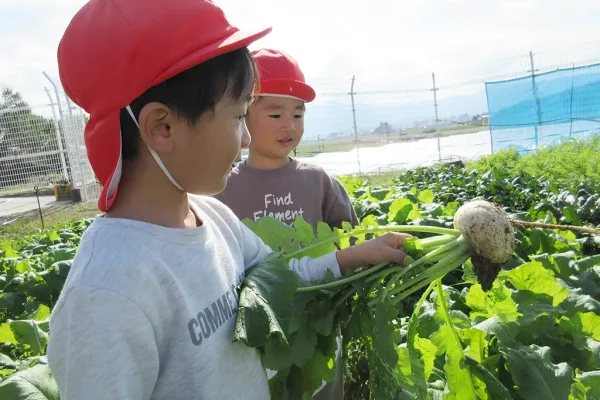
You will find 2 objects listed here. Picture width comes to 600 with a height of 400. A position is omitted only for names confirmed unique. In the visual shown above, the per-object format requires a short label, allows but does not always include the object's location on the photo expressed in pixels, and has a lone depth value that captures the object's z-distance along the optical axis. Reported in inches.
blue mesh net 457.1
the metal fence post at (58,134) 578.9
